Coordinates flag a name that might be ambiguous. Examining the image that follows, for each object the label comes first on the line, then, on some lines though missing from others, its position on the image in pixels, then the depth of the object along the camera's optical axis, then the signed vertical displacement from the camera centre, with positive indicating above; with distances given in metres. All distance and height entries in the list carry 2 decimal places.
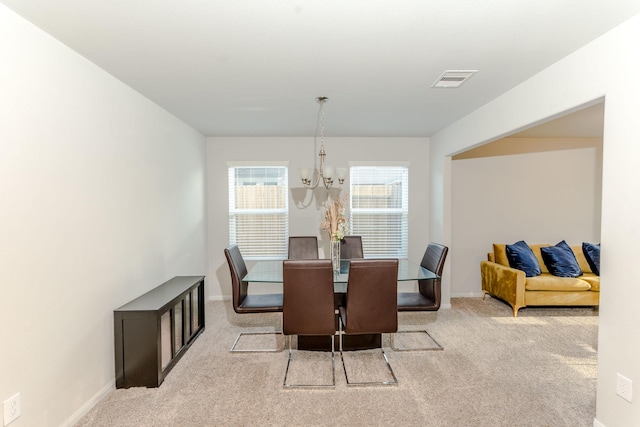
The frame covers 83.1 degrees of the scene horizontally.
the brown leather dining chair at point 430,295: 3.53 -0.93
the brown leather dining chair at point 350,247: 4.62 -0.55
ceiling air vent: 2.79 +1.03
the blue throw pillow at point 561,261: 4.95 -0.77
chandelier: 3.53 +0.35
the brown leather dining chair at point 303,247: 4.59 -0.54
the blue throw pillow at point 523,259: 4.94 -0.74
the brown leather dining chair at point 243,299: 3.47 -0.97
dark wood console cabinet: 2.78 -1.08
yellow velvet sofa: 4.71 -1.11
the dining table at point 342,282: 3.39 -0.71
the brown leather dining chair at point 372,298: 2.96 -0.78
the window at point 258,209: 5.62 -0.07
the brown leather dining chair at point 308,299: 2.91 -0.78
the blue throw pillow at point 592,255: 5.09 -0.70
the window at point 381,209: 5.70 -0.06
